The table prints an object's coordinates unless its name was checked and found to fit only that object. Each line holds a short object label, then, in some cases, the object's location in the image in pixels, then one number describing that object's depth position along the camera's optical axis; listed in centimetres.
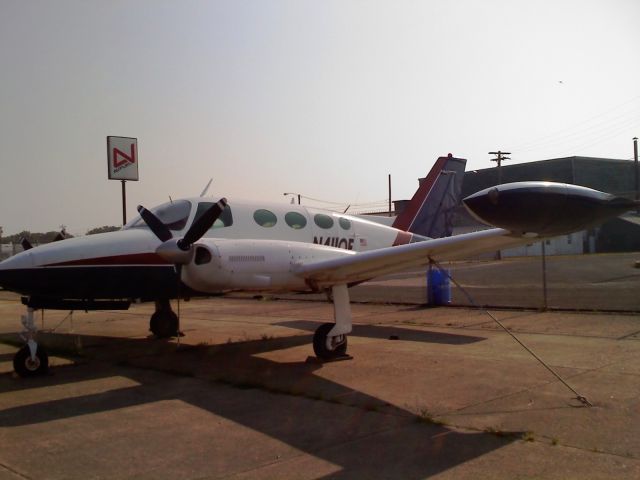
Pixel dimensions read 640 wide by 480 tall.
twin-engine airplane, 880
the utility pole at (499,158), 4824
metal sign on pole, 2472
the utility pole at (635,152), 5196
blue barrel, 1888
